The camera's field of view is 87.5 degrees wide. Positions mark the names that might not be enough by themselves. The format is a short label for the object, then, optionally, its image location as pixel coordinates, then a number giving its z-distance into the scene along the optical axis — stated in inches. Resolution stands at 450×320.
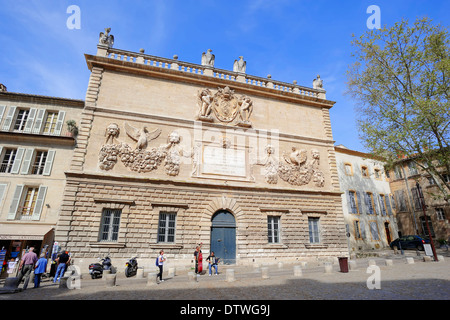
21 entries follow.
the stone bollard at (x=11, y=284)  302.4
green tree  571.2
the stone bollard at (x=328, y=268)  410.8
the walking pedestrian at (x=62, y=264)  378.9
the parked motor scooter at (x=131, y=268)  418.0
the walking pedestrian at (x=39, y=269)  342.0
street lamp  540.4
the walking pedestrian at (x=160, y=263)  373.8
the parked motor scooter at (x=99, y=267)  412.5
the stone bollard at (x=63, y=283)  335.9
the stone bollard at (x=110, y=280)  326.0
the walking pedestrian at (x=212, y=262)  445.7
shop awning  458.6
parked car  807.1
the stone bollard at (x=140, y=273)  401.1
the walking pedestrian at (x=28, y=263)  338.3
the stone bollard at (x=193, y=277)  356.8
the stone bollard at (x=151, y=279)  334.7
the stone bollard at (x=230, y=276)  354.0
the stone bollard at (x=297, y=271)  384.8
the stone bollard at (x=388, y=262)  491.6
